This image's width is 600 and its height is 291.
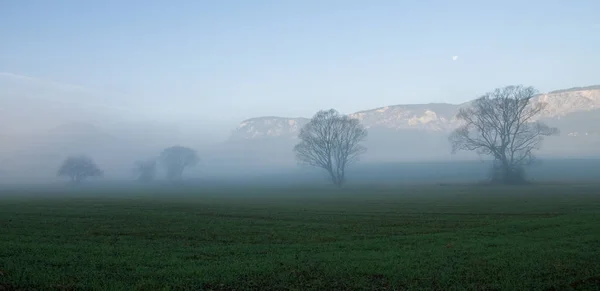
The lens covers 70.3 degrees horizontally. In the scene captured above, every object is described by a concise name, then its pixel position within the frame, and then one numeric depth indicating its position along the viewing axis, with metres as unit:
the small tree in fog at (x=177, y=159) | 188.50
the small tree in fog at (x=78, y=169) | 156.38
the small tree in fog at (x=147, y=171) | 178.50
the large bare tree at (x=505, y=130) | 83.44
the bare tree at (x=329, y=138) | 102.14
